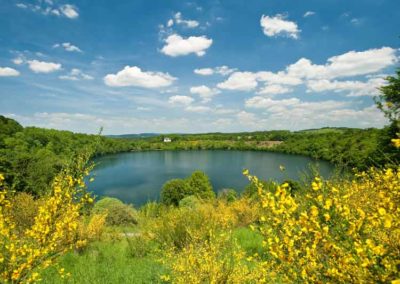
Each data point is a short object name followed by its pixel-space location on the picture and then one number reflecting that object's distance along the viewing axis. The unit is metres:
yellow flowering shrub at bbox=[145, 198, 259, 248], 8.04
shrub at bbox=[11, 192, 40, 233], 9.30
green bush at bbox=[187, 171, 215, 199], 35.19
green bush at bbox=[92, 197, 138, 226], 17.20
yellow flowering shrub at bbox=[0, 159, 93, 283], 3.54
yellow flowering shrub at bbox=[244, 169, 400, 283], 2.20
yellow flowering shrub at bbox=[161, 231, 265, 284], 4.38
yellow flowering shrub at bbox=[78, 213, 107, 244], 8.64
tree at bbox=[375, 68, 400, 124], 2.56
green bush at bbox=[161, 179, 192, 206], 34.62
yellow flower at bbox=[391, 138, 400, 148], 2.24
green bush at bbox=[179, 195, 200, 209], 22.35
